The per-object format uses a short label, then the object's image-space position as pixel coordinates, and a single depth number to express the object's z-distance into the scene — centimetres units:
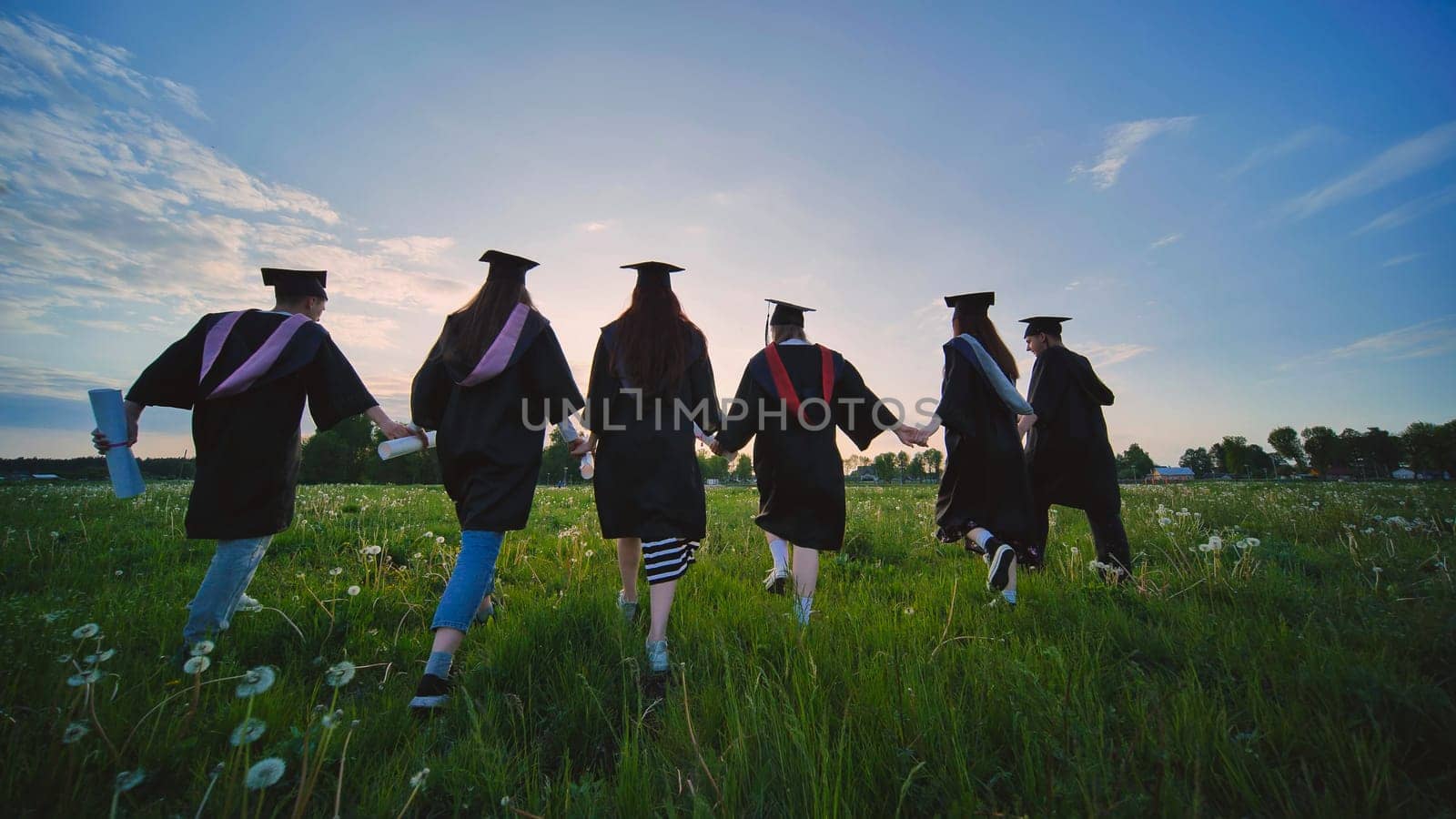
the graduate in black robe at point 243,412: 359
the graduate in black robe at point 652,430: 395
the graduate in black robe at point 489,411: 348
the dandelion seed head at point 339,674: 201
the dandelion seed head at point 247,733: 169
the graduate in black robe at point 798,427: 484
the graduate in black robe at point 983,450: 522
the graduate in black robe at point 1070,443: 550
